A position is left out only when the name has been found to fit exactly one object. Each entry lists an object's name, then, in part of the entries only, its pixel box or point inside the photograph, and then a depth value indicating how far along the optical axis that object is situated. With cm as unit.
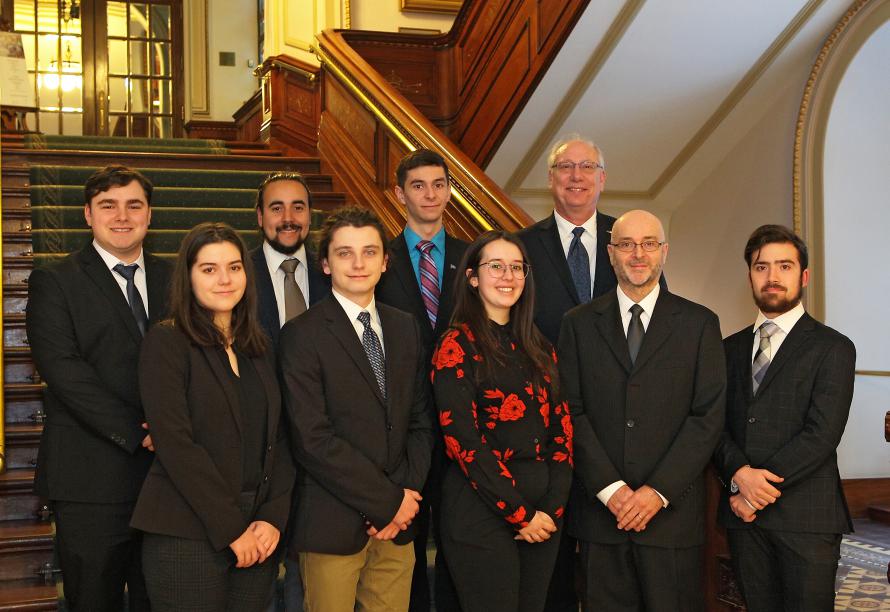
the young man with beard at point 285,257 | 329
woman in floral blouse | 272
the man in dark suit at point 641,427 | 280
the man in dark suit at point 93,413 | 268
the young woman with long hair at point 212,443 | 240
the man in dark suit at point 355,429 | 261
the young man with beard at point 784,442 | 278
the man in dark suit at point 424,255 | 324
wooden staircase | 323
